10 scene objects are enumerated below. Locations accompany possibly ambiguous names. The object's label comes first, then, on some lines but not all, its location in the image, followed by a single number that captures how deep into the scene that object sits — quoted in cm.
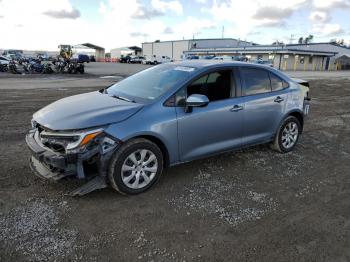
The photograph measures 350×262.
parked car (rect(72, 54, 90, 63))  4829
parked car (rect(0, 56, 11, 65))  2964
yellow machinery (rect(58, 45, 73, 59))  4075
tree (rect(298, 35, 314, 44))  12044
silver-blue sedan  387
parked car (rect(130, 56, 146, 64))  7012
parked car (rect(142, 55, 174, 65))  6662
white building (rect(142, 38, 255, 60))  8355
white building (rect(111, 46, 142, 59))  9925
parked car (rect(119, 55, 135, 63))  7262
